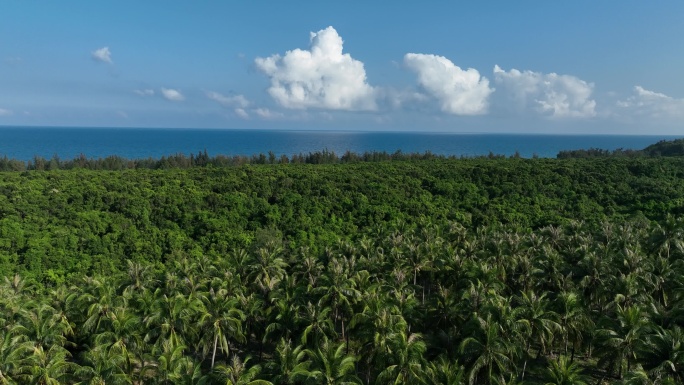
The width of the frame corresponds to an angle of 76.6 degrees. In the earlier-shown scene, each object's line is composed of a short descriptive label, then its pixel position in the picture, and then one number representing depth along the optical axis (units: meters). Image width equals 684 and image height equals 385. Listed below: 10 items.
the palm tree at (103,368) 29.06
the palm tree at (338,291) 39.03
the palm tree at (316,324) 35.50
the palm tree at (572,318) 36.22
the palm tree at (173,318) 34.88
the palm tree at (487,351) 30.83
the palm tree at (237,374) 27.55
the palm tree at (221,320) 35.12
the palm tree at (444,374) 27.33
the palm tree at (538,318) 34.00
